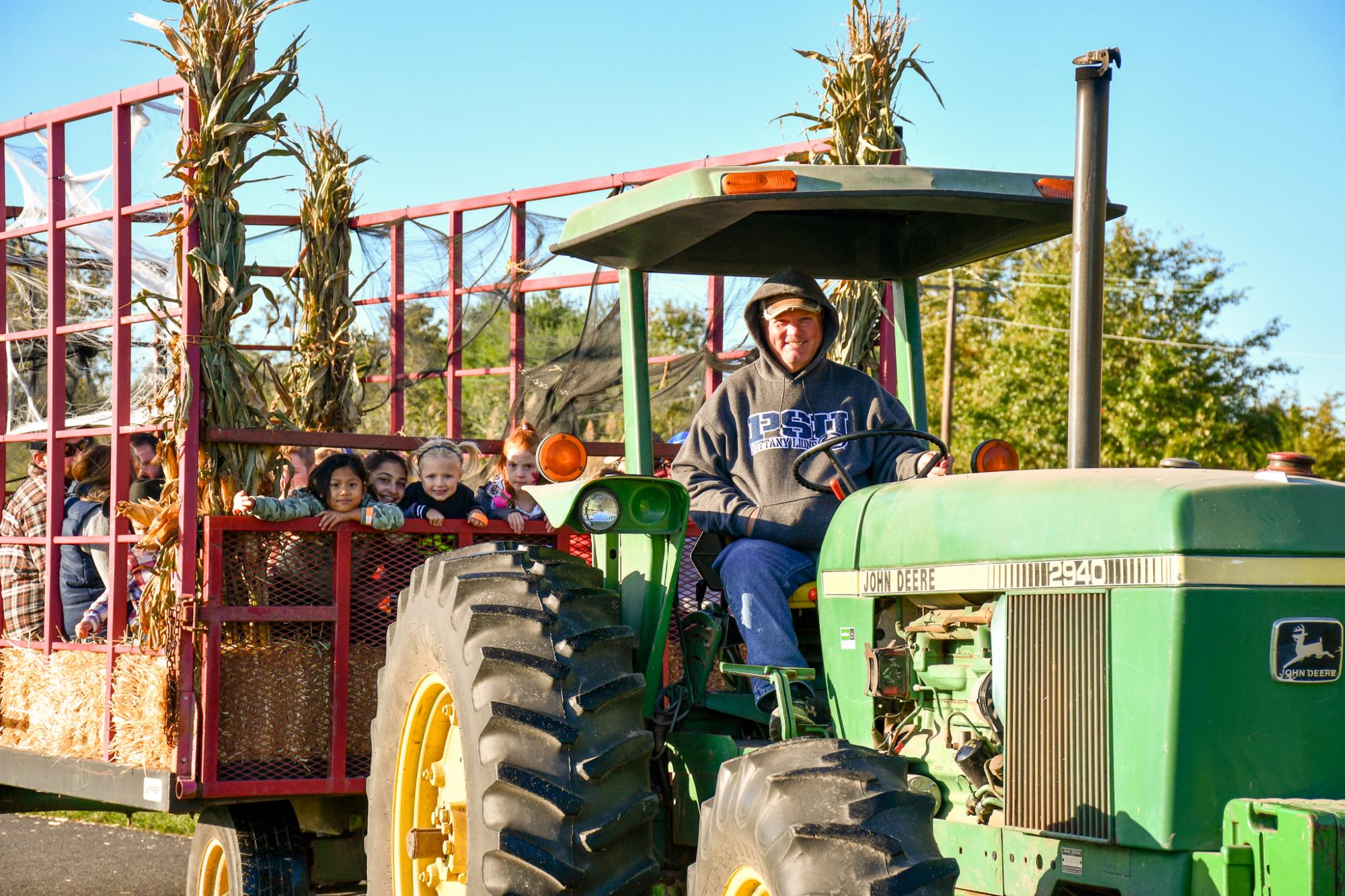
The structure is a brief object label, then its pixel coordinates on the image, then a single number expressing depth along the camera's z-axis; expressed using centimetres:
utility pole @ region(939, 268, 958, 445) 2799
